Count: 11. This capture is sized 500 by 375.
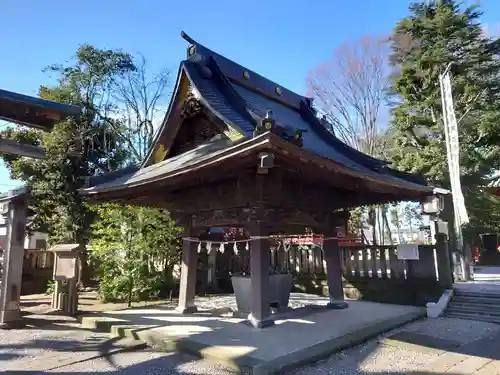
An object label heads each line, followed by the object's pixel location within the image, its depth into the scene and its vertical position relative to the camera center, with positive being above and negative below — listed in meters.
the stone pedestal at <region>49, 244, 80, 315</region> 7.68 -0.44
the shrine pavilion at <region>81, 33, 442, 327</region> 5.56 +1.29
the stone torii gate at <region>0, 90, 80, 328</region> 5.91 +1.21
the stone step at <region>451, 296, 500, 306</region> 7.39 -1.11
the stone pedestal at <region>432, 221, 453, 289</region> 7.93 -0.23
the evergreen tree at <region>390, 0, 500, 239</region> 14.55 +6.78
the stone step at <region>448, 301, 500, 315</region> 7.12 -1.22
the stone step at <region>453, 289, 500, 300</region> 7.64 -1.01
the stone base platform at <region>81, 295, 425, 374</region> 4.54 -1.30
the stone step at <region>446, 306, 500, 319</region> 7.03 -1.29
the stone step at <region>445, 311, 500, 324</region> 6.79 -1.37
